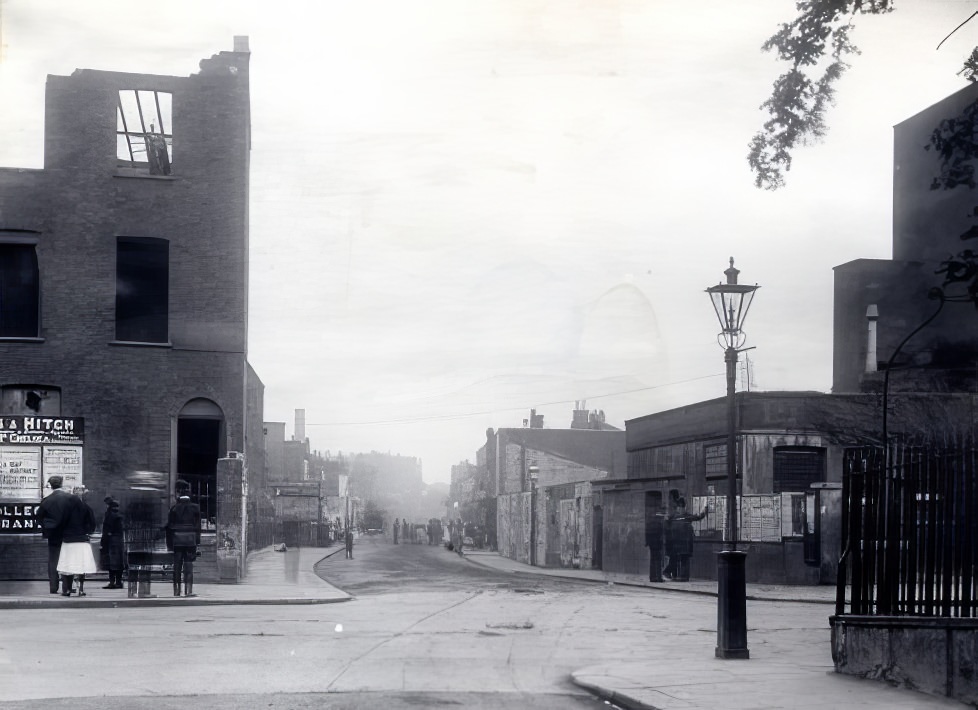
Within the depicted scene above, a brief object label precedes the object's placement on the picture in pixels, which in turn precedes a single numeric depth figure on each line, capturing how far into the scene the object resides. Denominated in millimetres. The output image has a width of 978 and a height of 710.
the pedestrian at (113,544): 22656
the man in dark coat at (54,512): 20438
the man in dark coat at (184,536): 20766
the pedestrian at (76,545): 20391
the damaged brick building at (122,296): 25281
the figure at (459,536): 52344
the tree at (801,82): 10250
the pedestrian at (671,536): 29673
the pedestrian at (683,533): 29500
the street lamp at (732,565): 12391
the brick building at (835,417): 29547
